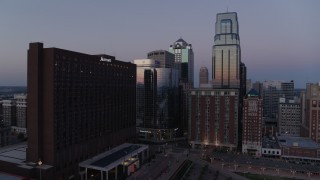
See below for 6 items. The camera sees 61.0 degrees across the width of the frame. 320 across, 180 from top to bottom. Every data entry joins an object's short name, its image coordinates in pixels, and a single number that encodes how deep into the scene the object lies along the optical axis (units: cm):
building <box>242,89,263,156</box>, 16325
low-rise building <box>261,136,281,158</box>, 15784
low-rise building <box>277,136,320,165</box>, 14850
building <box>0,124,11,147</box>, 16046
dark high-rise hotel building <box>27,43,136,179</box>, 9888
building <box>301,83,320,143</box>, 17188
